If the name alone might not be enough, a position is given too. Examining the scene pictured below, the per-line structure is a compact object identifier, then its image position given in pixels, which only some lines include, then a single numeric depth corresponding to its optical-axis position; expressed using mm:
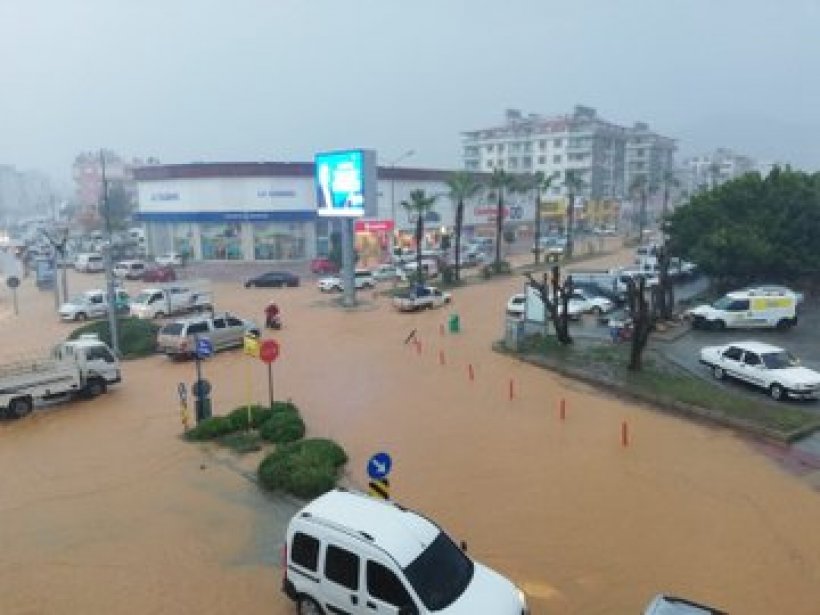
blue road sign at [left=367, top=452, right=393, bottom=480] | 11781
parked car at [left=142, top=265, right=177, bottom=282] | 55844
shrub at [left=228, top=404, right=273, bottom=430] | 19141
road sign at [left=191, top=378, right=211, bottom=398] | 19219
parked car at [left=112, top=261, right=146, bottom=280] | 59375
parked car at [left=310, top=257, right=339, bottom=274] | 60062
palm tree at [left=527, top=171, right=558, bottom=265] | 67562
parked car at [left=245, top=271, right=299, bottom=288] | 51531
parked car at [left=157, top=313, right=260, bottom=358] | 28391
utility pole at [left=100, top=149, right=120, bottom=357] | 28875
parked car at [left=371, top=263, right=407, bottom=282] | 53969
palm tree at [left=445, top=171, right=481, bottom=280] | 60281
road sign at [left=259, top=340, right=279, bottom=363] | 18719
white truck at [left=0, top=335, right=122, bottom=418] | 21203
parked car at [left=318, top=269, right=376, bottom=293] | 48375
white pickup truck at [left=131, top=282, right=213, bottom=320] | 39000
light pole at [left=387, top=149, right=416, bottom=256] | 72500
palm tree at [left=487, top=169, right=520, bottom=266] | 64062
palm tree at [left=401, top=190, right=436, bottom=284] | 49331
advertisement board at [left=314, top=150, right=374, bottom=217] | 43000
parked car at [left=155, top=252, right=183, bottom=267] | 66625
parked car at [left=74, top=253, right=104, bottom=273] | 65438
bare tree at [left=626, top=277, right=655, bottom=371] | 23641
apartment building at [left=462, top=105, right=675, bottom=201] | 138625
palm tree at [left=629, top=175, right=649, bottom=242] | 90675
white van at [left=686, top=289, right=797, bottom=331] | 31719
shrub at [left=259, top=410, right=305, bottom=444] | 18094
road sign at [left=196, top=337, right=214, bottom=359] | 19708
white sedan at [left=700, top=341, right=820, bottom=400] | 20734
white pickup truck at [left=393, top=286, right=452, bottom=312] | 39969
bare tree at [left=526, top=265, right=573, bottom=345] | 27984
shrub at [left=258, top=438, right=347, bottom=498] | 14703
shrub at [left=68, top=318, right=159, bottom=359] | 30719
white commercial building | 68250
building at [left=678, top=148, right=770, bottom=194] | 158438
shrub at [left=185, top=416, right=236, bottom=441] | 18656
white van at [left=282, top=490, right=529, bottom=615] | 9000
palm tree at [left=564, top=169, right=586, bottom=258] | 69875
